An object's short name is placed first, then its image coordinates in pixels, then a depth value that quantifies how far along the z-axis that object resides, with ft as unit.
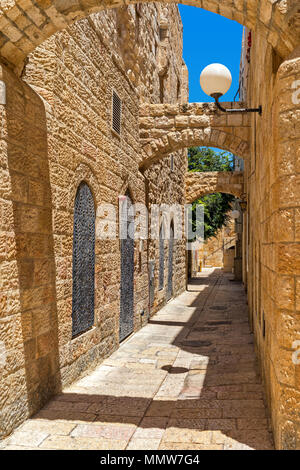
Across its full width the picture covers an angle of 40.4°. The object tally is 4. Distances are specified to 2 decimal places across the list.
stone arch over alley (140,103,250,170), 24.81
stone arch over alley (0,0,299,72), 8.07
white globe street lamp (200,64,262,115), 15.28
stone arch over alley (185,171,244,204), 44.78
